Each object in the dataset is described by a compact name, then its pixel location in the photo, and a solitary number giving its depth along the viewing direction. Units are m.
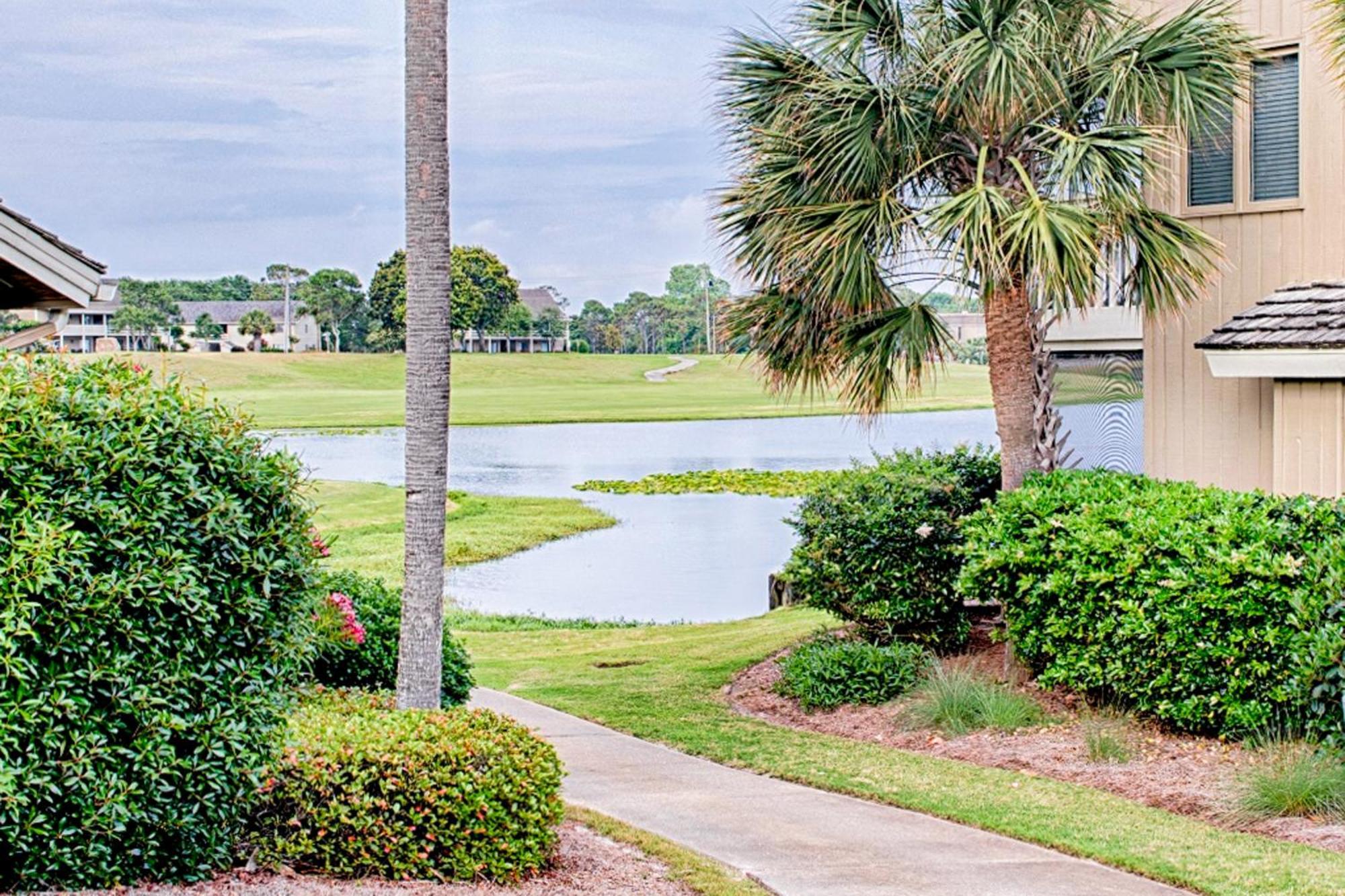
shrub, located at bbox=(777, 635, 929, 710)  11.90
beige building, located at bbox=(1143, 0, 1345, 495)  11.30
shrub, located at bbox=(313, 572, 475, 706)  9.55
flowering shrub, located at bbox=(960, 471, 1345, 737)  8.97
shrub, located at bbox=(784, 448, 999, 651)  12.29
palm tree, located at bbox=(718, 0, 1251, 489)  11.17
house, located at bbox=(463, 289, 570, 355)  109.94
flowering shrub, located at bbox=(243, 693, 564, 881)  6.05
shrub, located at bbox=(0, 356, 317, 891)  5.36
